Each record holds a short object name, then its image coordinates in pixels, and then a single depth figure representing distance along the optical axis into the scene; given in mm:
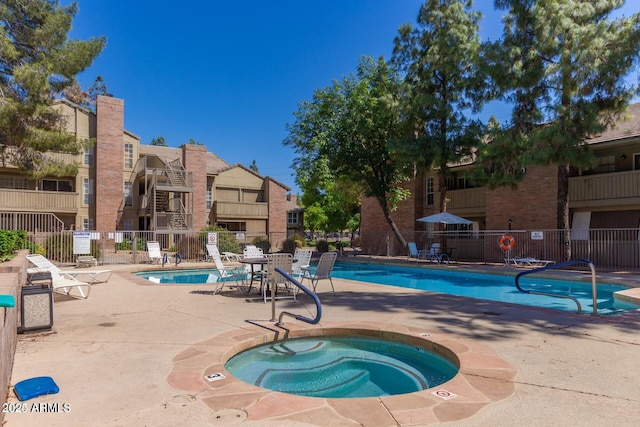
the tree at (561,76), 15945
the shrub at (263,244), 27500
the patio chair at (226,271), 10844
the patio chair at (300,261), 11358
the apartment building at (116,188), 27250
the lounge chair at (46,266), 10956
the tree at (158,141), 69250
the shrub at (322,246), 32991
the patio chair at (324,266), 9820
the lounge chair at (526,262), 18312
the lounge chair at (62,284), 9203
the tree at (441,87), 20797
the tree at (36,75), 13012
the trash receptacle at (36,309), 6020
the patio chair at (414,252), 22828
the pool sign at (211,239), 22703
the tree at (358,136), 23953
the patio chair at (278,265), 8579
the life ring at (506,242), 19270
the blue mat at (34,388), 3750
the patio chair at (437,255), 21703
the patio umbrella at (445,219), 21797
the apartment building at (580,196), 19078
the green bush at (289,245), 29094
